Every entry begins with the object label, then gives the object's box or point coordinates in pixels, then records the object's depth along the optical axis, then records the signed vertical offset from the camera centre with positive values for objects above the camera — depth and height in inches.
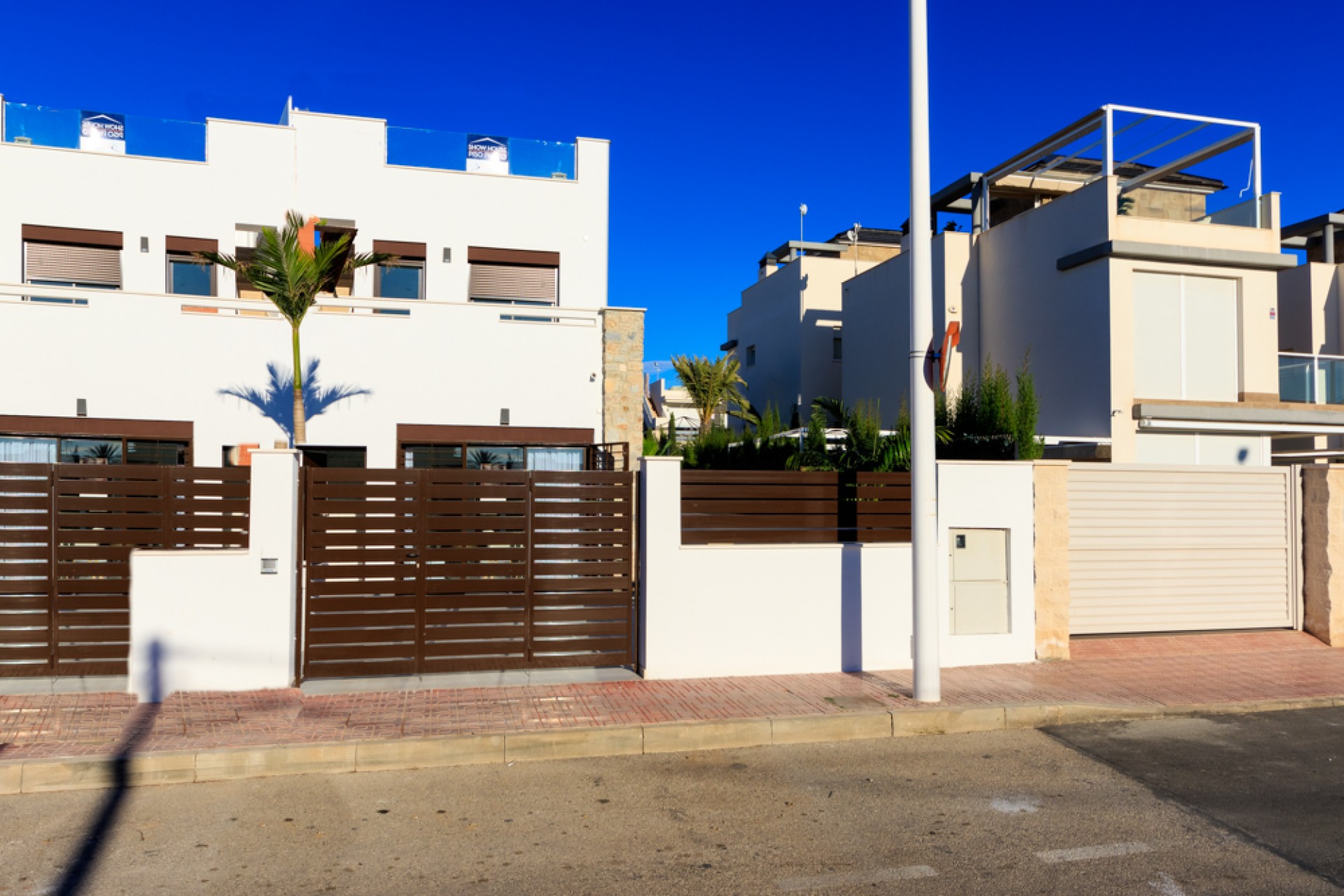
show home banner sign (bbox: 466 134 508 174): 668.1 +223.2
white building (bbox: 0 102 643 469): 547.5 +103.3
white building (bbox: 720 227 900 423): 1185.4 +198.4
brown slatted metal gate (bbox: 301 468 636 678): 332.8 -34.1
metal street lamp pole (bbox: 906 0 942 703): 319.9 +21.5
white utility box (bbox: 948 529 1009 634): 386.6 -42.2
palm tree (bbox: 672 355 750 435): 1348.4 +131.6
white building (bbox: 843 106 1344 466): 697.6 +119.4
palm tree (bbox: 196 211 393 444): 507.2 +109.4
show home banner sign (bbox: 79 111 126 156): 602.2 +214.6
